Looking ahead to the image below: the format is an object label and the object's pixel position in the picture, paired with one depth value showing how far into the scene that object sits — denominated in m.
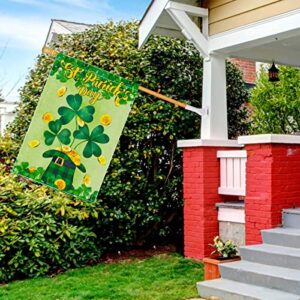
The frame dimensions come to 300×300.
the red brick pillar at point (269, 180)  6.21
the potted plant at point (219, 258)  5.87
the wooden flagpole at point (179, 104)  6.79
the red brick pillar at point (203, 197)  7.23
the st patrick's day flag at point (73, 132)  6.38
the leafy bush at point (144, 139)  7.86
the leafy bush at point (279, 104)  10.93
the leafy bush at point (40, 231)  6.78
